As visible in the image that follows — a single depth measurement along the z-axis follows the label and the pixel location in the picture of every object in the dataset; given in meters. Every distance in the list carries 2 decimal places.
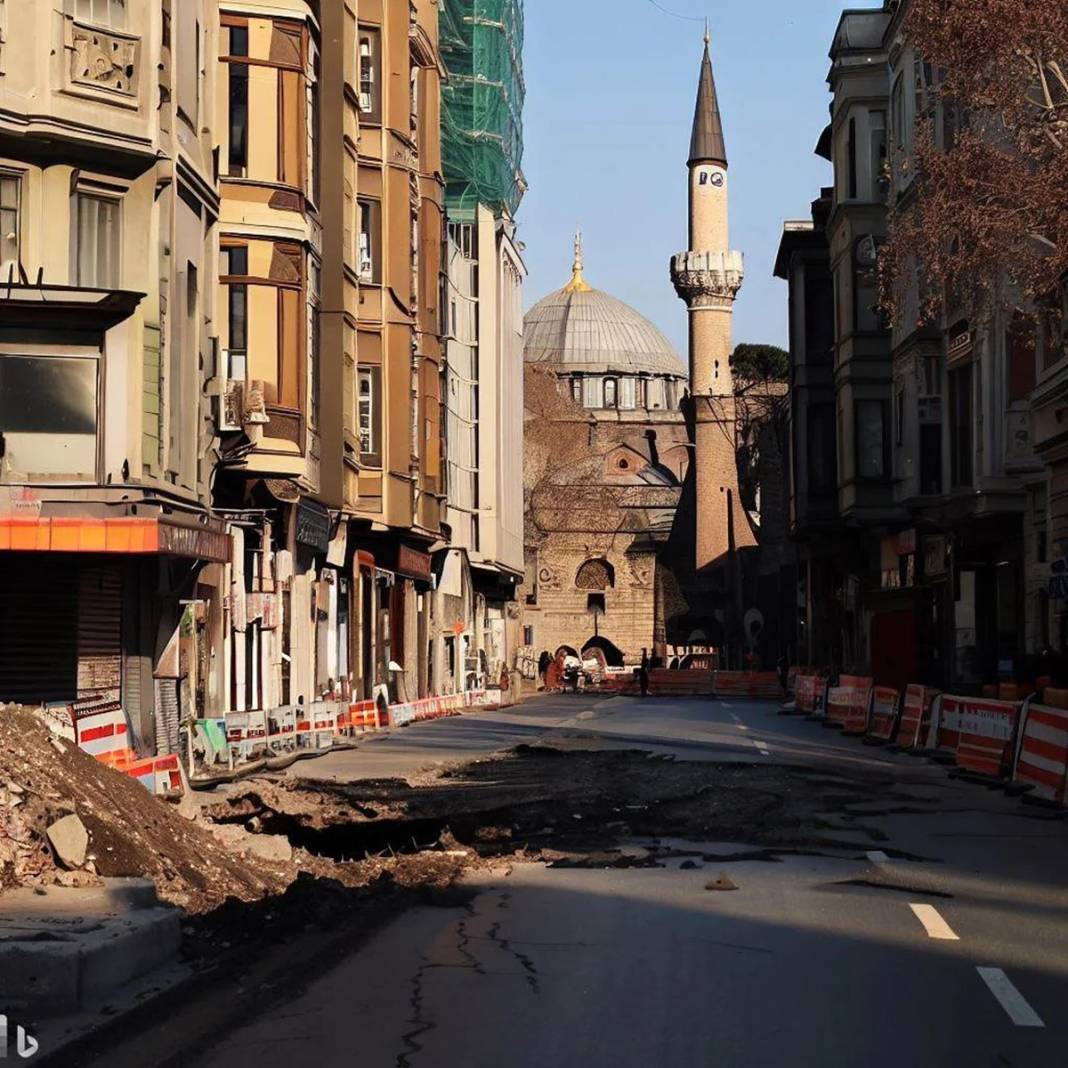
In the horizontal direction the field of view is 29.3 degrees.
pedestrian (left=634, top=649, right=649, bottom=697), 68.09
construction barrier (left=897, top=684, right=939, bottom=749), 27.91
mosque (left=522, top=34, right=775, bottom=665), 110.31
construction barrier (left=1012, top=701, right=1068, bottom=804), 18.91
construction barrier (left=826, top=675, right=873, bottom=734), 33.97
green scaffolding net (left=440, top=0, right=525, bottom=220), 58.62
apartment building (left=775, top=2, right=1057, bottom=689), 36.31
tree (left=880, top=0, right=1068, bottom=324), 20.95
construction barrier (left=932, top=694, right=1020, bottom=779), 21.78
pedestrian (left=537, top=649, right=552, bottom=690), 82.69
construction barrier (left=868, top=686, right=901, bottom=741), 30.50
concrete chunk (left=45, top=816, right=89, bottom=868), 10.59
